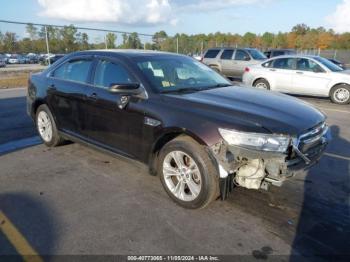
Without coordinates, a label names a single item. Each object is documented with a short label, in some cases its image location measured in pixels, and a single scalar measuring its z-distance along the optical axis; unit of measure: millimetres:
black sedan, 3234
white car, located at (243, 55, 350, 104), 10969
